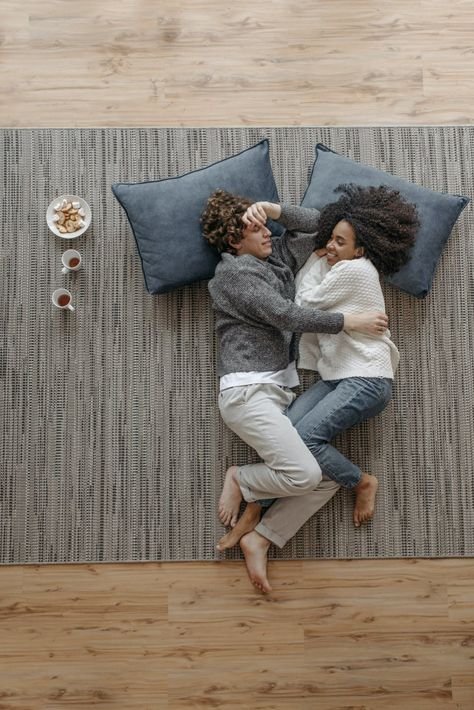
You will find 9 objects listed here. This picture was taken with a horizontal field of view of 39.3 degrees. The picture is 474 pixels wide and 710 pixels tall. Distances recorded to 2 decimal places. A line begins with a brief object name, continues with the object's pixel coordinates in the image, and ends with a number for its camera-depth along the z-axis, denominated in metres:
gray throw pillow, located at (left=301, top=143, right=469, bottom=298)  2.00
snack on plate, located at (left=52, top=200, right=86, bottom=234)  2.04
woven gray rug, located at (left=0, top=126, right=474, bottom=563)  2.01
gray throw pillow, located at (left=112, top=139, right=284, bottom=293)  1.94
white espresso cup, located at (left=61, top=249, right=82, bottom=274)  2.03
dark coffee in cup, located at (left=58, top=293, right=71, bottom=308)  2.03
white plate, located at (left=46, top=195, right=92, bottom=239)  2.03
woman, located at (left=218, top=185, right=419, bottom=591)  1.91
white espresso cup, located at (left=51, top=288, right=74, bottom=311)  2.02
